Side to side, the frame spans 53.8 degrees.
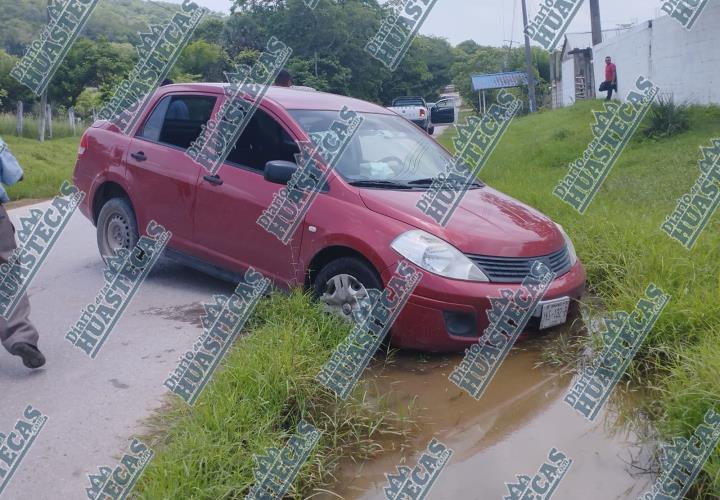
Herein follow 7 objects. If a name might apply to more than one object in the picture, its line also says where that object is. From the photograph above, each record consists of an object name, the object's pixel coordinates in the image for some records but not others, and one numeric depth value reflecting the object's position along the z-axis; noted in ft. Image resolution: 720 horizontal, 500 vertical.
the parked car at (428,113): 79.36
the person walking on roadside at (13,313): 13.15
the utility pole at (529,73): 104.48
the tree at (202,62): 110.22
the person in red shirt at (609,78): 70.95
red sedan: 13.58
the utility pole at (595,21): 82.43
